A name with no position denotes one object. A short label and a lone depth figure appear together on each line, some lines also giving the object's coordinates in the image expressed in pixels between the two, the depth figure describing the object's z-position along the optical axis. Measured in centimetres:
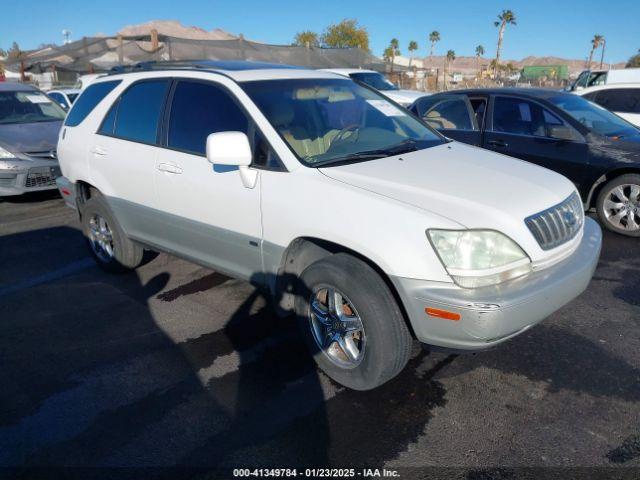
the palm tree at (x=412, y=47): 8579
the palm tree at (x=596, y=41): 6962
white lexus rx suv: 258
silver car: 746
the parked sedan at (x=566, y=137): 570
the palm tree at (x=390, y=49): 7162
